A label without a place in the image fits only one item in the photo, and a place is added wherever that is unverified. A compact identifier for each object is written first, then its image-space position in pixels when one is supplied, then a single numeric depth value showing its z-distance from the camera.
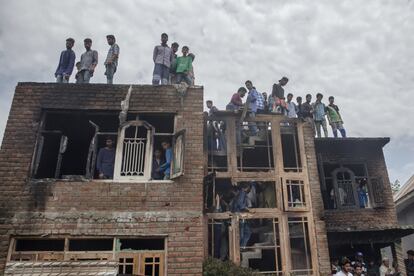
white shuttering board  6.25
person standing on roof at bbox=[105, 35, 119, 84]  8.68
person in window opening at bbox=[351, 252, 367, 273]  9.38
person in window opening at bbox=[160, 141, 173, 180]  7.44
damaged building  6.72
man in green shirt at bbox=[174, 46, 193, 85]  8.94
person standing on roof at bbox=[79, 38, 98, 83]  8.52
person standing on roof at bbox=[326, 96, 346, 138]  11.61
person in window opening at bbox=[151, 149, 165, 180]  7.49
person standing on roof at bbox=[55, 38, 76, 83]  8.50
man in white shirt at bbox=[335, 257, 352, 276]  6.68
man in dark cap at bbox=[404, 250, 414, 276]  8.28
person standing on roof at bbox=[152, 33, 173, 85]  8.80
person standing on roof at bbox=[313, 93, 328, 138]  11.50
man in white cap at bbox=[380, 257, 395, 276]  9.60
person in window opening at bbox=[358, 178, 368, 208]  11.35
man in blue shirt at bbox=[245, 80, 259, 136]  9.45
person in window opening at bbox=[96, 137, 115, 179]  7.46
